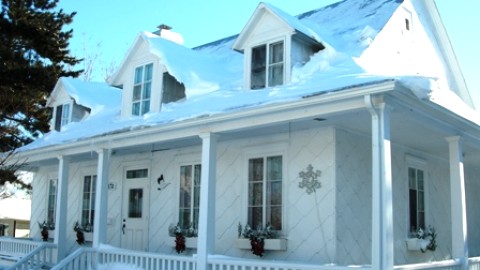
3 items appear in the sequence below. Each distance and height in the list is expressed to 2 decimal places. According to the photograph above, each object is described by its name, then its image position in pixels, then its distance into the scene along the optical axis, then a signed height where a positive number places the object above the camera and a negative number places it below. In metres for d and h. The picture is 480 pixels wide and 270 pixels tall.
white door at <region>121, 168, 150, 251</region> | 13.80 +0.11
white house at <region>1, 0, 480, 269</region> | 9.07 +1.46
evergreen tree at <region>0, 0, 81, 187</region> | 21.95 +5.88
